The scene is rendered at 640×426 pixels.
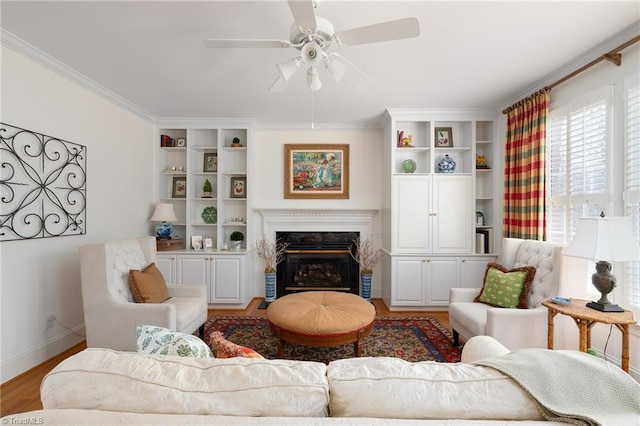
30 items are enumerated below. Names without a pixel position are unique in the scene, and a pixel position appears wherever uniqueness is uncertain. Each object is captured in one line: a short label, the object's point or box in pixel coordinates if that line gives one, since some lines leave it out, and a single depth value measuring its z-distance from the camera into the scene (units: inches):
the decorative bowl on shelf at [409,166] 154.5
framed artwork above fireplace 170.6
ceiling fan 59.1
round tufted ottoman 86.9
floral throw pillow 43.7
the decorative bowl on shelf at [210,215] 167.6
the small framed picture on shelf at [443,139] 156.9
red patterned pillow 46.1
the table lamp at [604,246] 70.3
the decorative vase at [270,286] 158.7
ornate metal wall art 86.4
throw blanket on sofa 30.4
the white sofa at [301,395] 30.2
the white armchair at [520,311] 87.4
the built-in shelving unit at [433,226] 147.3
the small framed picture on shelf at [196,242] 161.2
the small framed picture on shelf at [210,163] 168.9
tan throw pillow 96.8
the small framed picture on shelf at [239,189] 168.9
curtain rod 81.6
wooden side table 69.6
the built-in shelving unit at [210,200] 151.5
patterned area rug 102.6
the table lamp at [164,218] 150.1
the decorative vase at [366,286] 158.9
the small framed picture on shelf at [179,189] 167.8
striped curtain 115.2
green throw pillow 97.0
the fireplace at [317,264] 170.2
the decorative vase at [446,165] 150.8
